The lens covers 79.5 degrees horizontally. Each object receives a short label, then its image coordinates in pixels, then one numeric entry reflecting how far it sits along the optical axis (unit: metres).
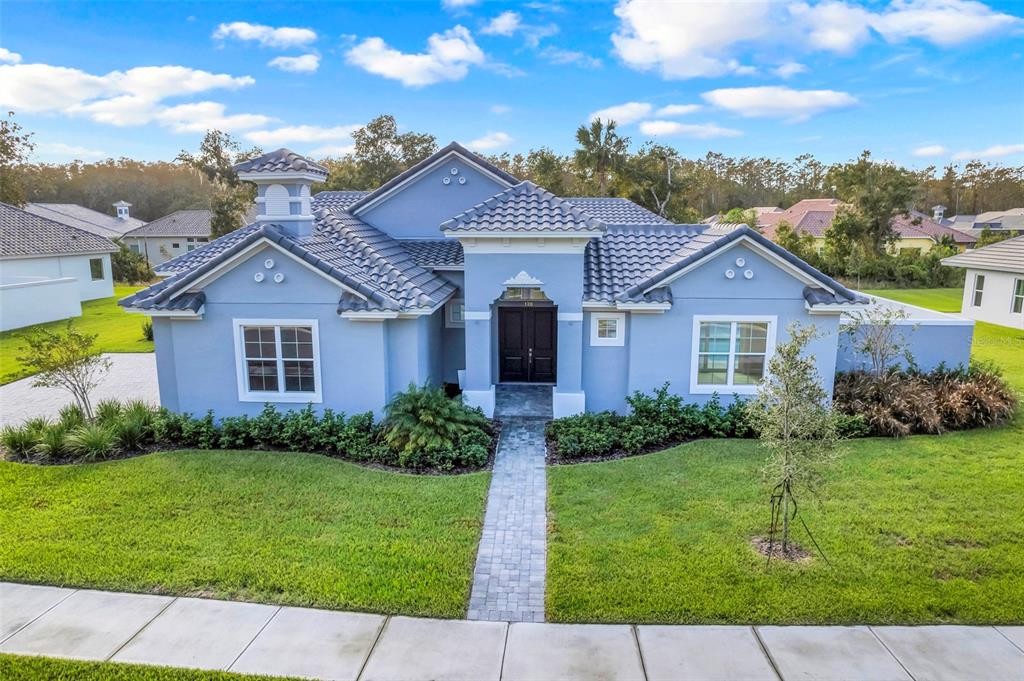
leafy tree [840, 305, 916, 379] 14.73
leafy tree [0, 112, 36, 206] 44.88
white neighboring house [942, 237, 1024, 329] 26.20
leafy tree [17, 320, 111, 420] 12.59
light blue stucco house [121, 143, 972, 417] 12.80
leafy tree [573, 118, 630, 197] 41.72
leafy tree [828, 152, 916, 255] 40.81
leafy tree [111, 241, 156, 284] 45.81
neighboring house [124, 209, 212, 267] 56.88
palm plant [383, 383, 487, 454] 11.74
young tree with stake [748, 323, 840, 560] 7.97
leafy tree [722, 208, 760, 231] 49.55
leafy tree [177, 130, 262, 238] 44.88
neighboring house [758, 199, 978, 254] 56.34
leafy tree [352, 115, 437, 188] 51.06
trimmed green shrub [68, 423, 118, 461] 11.97
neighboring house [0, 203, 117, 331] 26.78
